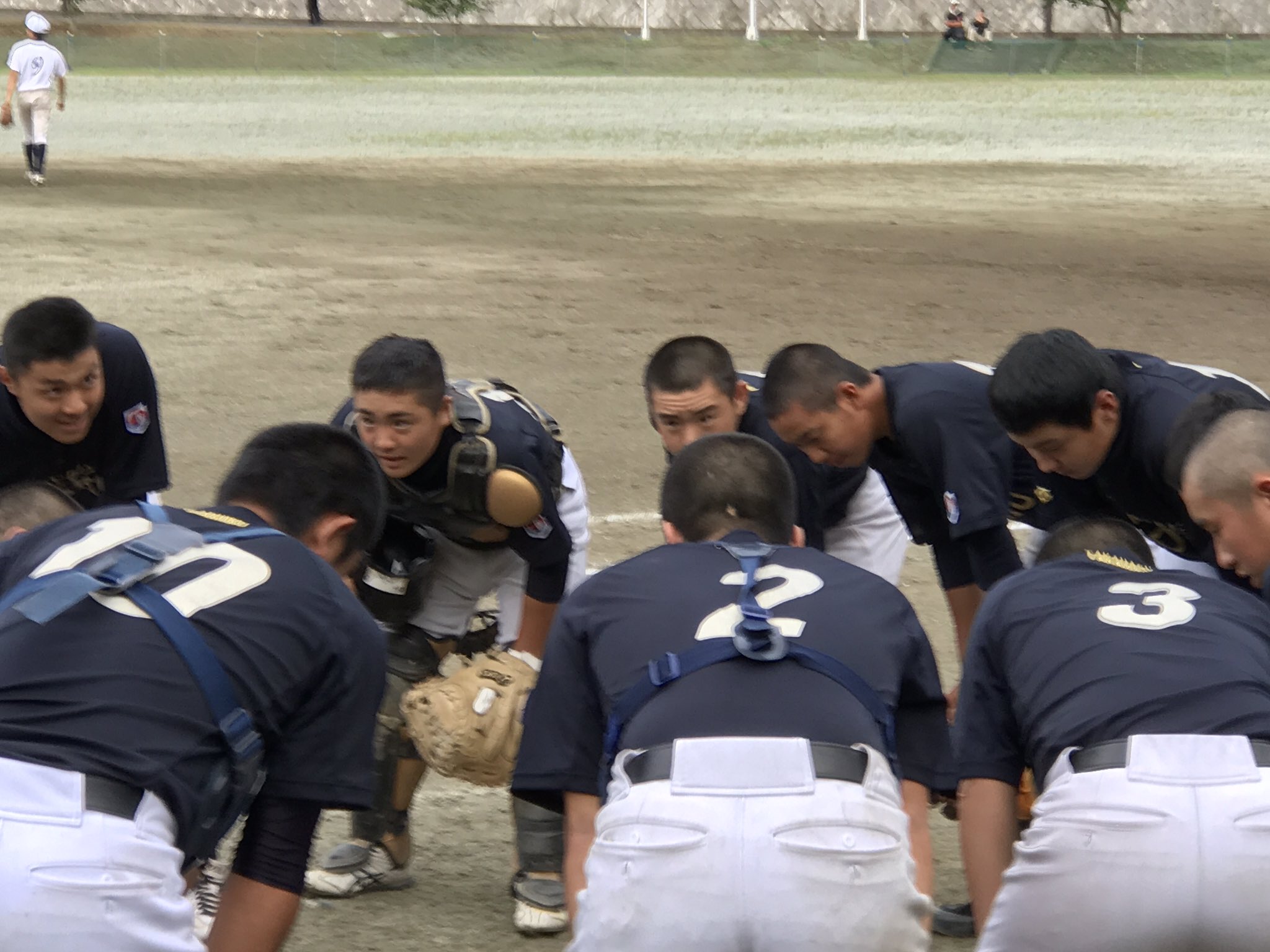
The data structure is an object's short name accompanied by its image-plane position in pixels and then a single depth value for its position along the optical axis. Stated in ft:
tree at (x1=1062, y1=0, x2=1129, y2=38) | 257.75
